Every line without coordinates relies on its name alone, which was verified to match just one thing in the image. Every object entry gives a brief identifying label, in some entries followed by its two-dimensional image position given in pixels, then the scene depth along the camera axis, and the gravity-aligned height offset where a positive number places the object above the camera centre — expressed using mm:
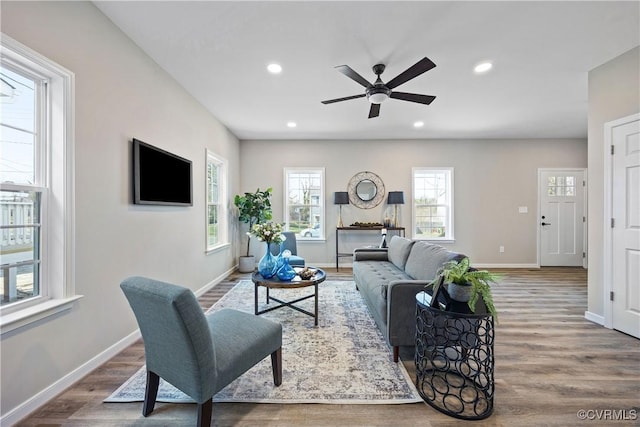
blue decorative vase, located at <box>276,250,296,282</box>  2702 -614
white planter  5035 -1005
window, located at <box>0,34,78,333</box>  1487 +162
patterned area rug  1664 -1168
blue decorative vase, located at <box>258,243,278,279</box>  2748 -580
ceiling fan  2169 +1189
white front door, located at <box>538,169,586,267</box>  5371 -85
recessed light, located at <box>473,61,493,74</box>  2678 +1519
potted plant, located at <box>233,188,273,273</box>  5035 +39
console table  5191 -372
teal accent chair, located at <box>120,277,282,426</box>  1220 -729
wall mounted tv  2373 +367
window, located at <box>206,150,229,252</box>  4207 +177
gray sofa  2004 -700
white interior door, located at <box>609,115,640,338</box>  2461 -157
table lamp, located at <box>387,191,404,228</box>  5172 +277
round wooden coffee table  2609 -708
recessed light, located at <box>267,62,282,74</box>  2678 +1501
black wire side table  1544 -1106
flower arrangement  2945 -238
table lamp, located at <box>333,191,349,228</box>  5195 +278
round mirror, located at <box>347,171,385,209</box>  5484 +460
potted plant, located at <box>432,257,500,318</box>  1521 -432
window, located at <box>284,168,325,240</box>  5590 +191
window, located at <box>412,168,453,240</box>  5551 +168
